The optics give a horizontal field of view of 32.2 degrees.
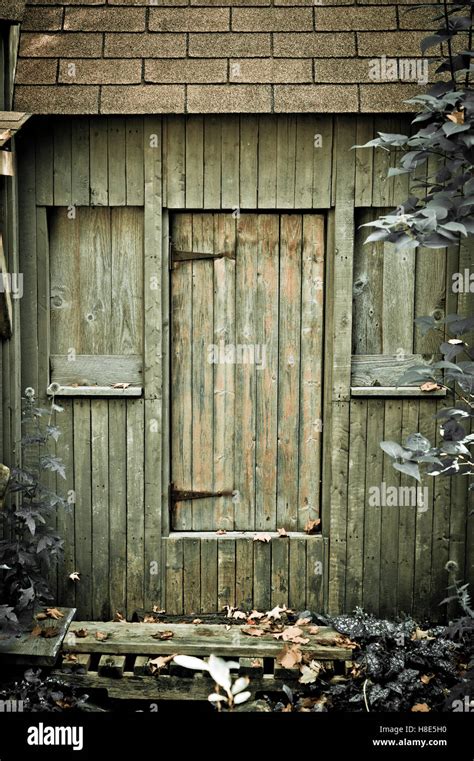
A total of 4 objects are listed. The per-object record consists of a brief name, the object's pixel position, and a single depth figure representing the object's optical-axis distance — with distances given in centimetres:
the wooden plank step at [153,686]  473
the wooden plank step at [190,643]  486
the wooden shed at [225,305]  518
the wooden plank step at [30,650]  461
